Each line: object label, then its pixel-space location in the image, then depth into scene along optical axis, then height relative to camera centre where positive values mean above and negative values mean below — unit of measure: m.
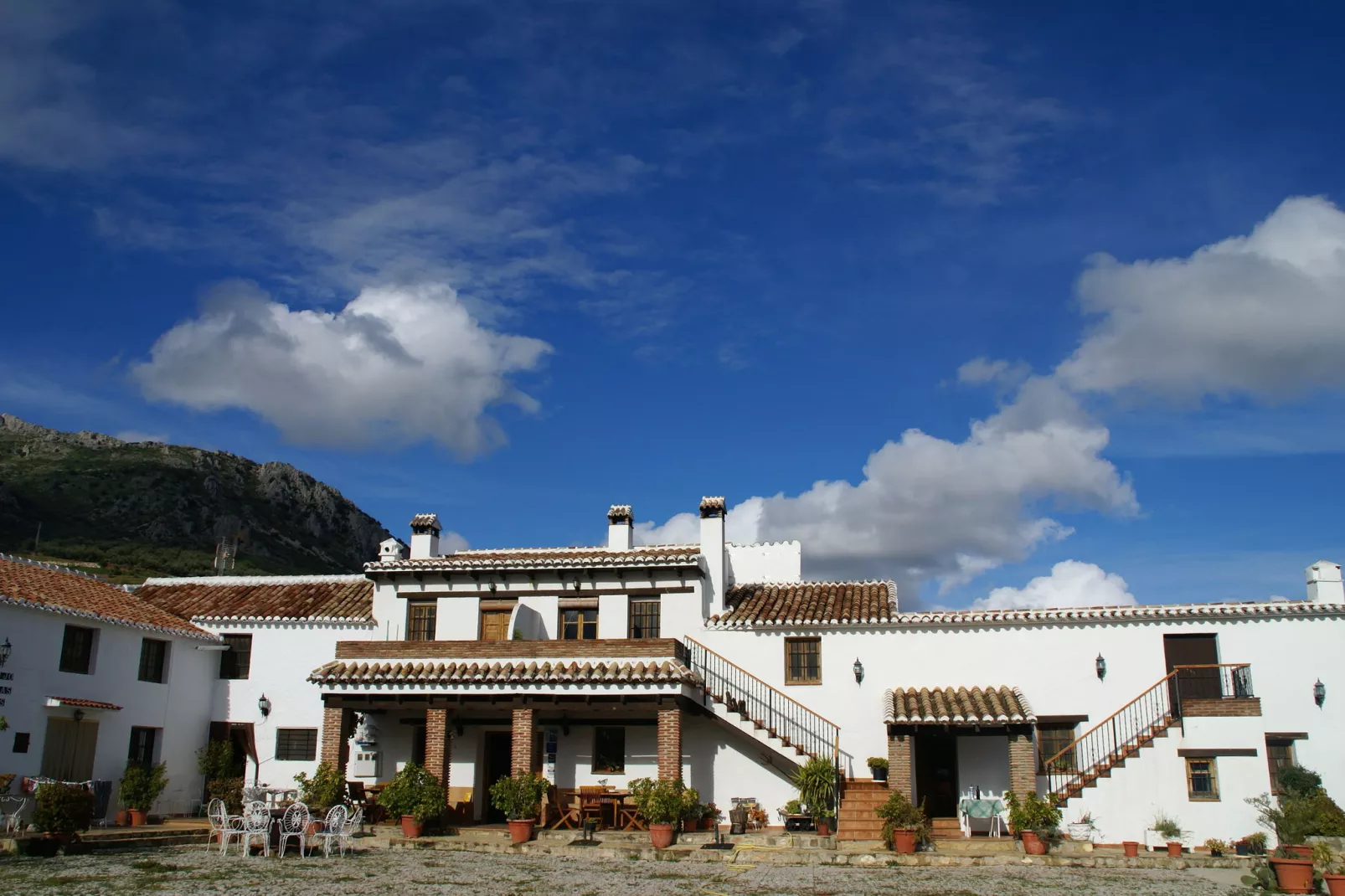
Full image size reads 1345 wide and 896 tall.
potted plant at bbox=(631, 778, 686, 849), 21.73 -1.81
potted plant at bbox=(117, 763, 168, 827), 25.84 -1.89
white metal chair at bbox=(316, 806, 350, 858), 20.19 -2.19
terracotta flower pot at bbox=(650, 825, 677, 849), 21.64 -2.33
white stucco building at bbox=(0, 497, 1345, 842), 23.19 +0.74
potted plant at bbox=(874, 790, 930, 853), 20.53 -1.96
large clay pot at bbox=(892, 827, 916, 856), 20.48 -2.26
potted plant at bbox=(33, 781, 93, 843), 19.30 -1.79
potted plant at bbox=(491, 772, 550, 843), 22.19 -1.75
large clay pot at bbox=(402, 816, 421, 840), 22.98 -2.34
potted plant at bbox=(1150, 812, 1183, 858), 21.86 -2.12
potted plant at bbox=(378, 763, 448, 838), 23.05 -1.79
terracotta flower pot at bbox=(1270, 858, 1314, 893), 15.70 -2.15
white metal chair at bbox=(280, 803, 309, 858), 19.86 -2.05
